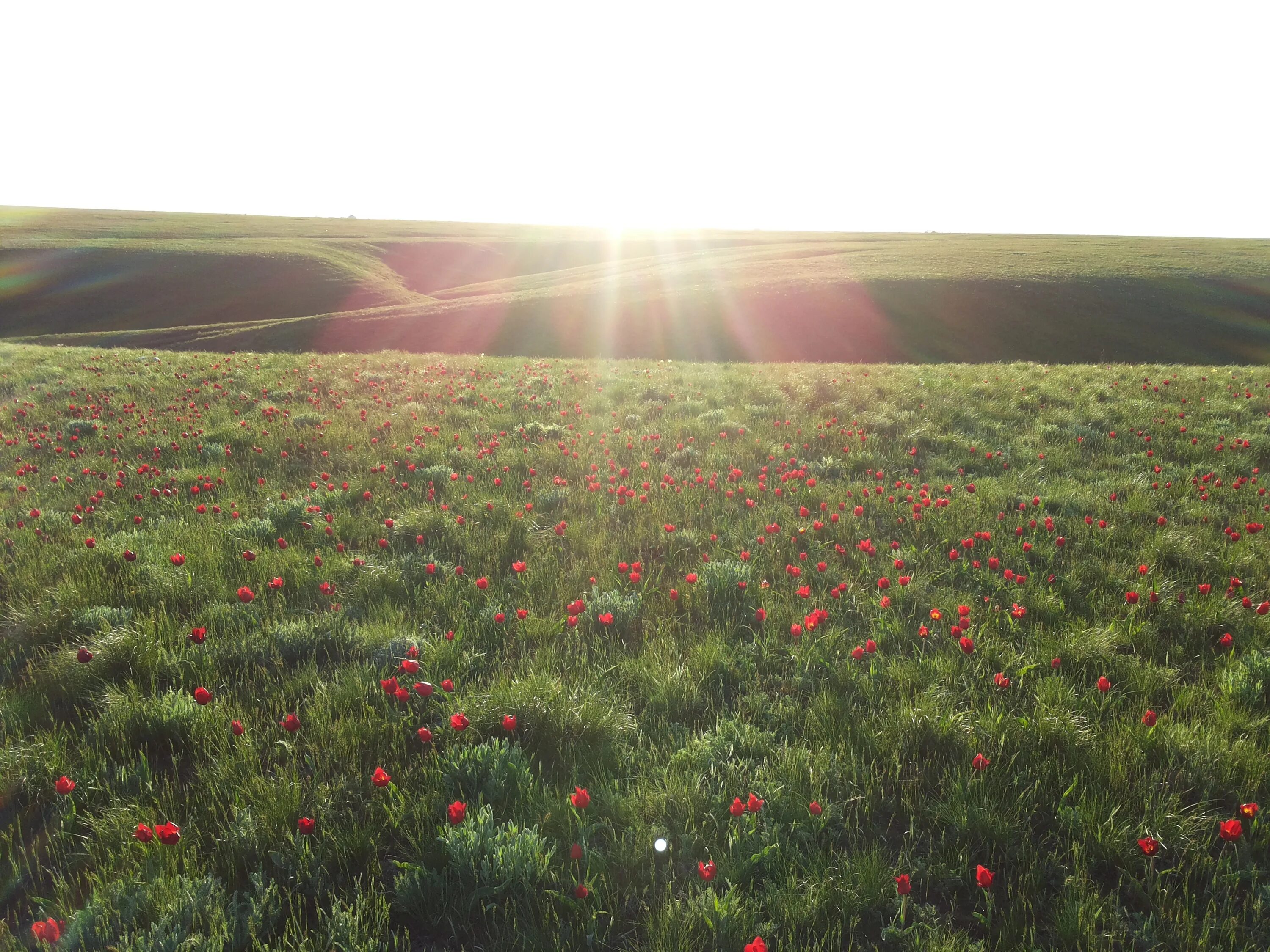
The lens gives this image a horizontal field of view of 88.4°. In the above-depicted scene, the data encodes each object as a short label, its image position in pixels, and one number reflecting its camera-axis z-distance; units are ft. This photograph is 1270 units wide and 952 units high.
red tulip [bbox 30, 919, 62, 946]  7.55
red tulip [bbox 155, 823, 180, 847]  8.77
